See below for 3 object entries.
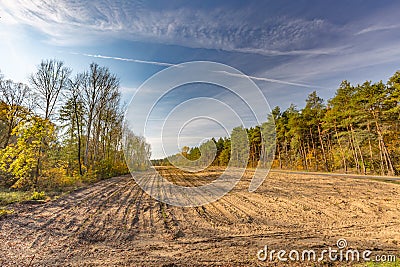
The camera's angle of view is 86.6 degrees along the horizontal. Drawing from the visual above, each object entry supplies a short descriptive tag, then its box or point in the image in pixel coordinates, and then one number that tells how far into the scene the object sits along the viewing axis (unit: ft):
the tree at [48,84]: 57.75
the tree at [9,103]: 49.80
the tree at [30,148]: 32.94
